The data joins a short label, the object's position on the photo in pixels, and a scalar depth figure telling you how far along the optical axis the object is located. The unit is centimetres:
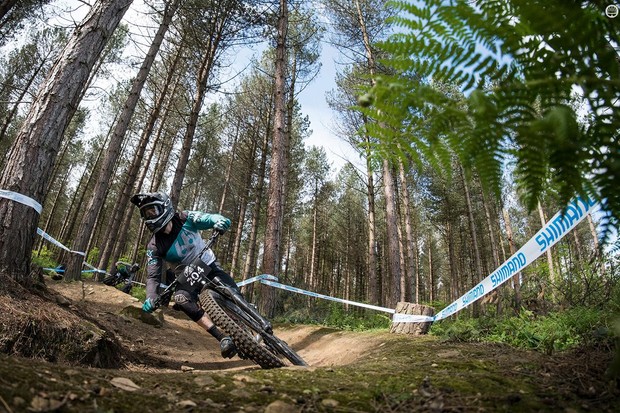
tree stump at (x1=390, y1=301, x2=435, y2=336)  508
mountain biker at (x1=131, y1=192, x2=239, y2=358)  419
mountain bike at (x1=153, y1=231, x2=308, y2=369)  321
